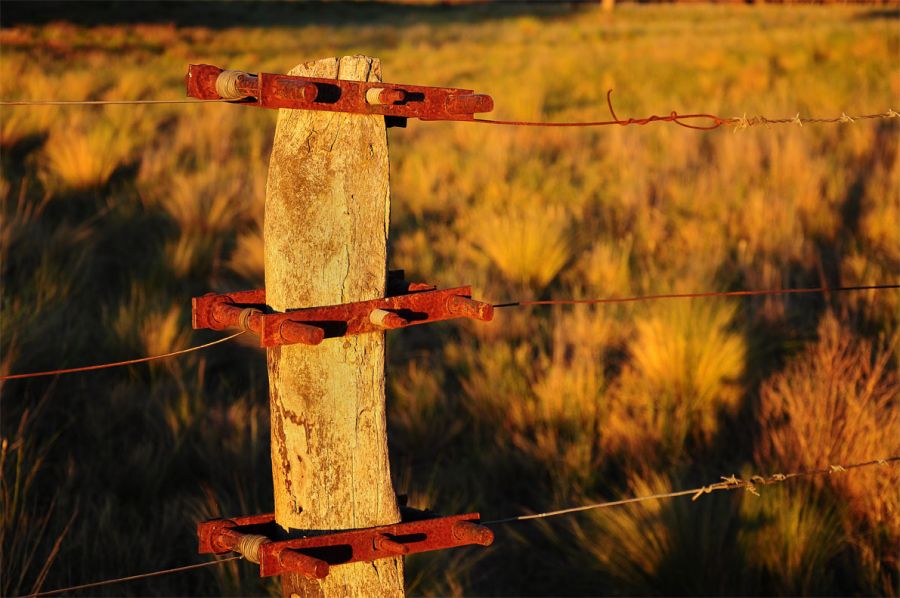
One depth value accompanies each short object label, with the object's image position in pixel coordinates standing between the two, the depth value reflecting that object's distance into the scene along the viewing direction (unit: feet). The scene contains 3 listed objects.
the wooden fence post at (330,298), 13.09
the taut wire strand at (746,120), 16.10
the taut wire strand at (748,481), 17.21
